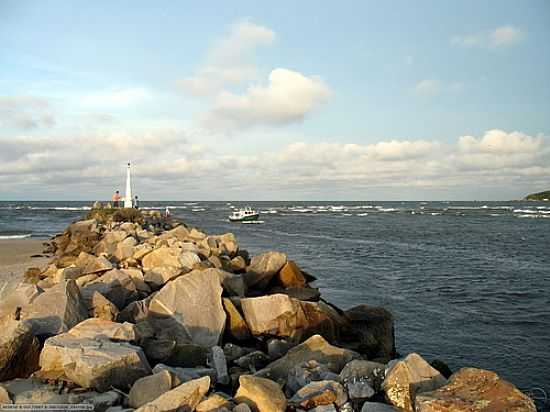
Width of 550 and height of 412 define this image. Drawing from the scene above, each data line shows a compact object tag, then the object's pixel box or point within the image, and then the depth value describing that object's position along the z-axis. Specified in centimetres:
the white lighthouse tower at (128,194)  3541
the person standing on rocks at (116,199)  3825
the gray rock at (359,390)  482
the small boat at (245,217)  5272
